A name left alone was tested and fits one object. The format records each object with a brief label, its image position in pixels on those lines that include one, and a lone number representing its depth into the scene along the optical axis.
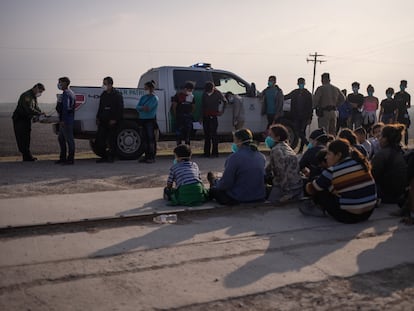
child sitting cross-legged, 6.10
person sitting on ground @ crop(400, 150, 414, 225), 5.61
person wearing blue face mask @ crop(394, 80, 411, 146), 12.94
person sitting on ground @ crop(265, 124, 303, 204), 6.32
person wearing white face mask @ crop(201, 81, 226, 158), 10.70
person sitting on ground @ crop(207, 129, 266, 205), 6.04
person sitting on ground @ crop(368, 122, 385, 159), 7.76
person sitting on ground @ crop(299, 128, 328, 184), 6.43
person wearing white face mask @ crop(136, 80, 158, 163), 9.98
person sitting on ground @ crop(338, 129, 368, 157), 6.46
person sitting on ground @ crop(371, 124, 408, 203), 6.20
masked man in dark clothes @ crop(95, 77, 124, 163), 9.74
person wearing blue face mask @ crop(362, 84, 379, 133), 12.91
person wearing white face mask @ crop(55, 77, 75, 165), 9.41
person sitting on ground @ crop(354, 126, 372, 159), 7.61
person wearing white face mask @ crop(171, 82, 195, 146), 10.55
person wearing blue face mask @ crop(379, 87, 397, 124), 12.88
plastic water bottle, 5.45
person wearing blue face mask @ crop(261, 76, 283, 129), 11.79
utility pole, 55.71
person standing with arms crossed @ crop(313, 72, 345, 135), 12.01
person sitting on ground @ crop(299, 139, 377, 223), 5.21
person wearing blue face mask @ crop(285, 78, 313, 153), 12.04
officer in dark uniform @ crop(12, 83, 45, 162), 10.08
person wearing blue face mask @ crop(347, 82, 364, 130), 12.63
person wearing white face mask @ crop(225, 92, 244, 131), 11.37
